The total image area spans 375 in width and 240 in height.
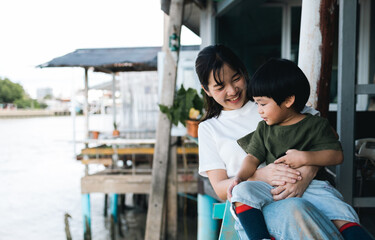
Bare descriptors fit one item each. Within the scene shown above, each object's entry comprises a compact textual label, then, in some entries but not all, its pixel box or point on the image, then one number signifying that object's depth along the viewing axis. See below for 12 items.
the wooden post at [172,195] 4.40
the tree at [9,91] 56.03
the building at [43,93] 74.84
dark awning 8.12
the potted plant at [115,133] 7.46
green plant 3.68
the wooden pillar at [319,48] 1.67
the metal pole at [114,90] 10.01
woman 1.15
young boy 1.08
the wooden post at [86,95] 8.66
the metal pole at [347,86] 1.65
